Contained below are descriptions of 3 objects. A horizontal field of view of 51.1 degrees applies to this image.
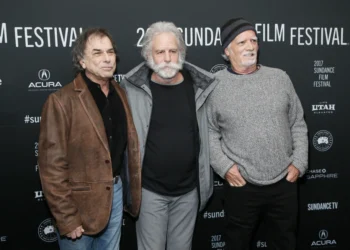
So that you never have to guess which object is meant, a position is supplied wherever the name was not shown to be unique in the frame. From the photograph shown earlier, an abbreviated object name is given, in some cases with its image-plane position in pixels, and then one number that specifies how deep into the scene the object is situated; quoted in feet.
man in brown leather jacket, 5.73
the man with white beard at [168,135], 6.68
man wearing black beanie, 6.80
